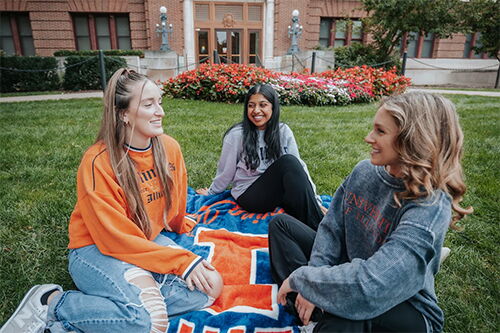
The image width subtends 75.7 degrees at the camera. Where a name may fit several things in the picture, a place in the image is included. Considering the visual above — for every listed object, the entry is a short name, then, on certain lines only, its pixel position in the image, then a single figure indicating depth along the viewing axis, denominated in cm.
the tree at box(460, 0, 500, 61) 1388
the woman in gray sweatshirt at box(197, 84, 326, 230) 266
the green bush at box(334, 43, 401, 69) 1502
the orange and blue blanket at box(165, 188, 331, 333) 175
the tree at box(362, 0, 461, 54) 1323
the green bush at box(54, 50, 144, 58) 1380
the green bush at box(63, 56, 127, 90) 1141
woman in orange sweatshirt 158
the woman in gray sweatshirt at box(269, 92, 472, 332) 121
